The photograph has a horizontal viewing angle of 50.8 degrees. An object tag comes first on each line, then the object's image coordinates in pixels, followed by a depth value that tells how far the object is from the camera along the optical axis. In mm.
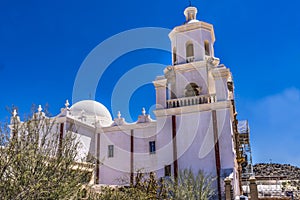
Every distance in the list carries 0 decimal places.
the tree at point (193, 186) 14750
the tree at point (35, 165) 6625
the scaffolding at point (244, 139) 27094
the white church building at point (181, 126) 18422
